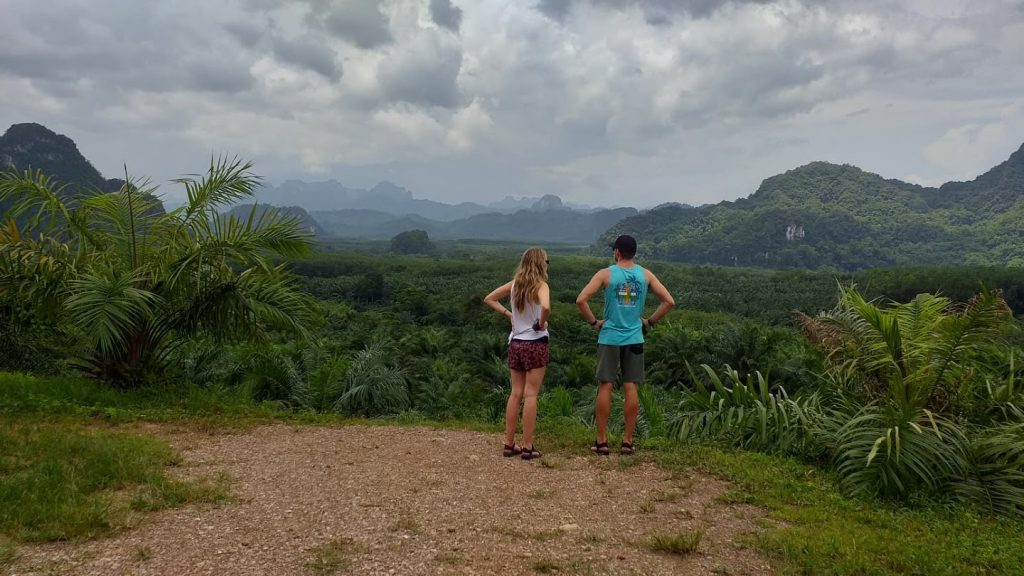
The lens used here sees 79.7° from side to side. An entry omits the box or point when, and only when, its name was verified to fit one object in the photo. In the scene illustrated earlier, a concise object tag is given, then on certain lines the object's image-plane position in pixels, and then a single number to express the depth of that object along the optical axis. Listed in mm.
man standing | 4848
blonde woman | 4727
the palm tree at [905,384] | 4359
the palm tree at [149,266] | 6434
